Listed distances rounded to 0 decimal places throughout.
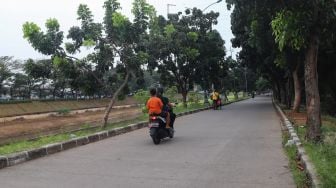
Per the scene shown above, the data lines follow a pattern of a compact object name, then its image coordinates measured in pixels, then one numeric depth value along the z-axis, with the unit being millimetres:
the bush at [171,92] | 33188
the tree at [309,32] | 10539
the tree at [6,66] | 54494
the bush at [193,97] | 41747
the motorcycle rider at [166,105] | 13336
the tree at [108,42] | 16891
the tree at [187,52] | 32875
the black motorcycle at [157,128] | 12430
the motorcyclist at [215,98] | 34969
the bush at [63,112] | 39531
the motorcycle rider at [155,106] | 12695
